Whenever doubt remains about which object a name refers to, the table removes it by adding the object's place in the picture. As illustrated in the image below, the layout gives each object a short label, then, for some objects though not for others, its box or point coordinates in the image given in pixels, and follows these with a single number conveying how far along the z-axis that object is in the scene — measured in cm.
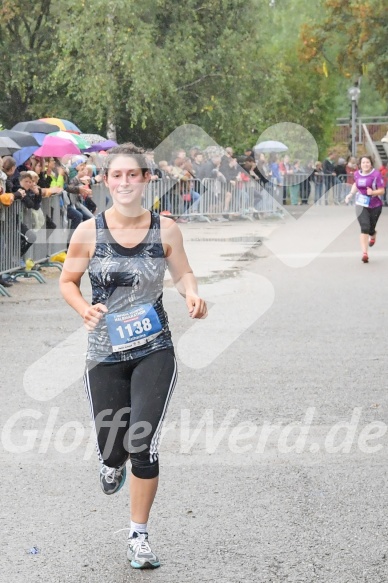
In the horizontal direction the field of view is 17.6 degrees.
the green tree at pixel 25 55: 4022
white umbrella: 3816
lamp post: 4744
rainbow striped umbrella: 2395
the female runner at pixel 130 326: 488
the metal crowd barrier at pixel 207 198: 2727
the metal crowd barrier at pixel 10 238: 1491
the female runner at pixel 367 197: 1875
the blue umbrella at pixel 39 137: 2073
